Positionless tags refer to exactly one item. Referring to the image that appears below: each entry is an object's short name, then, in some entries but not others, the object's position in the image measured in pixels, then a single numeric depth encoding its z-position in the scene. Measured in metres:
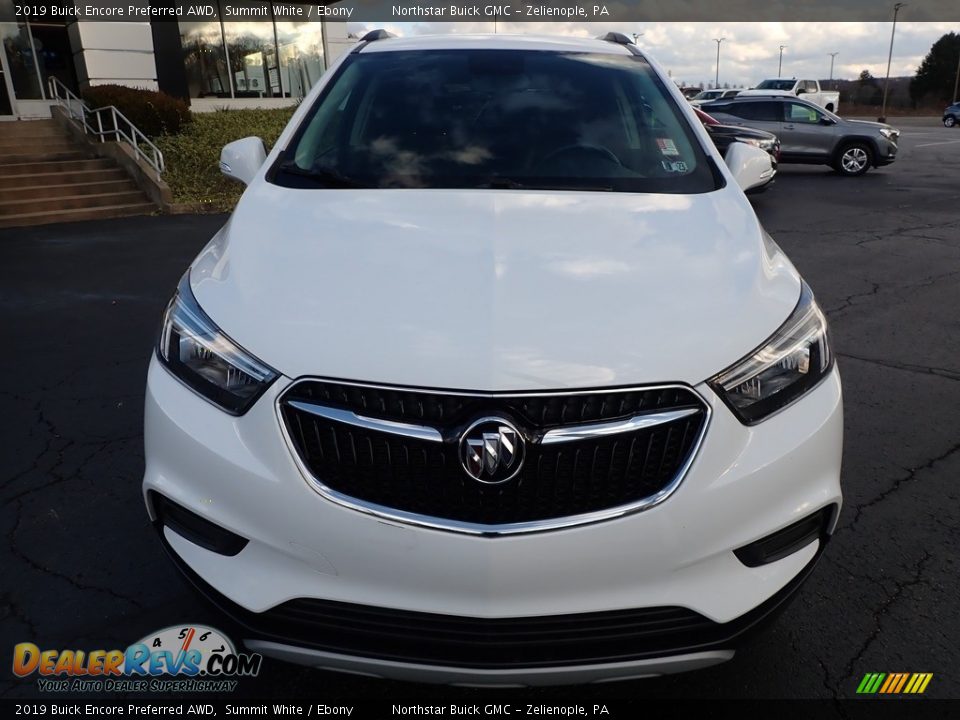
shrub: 13.98
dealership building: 17.30
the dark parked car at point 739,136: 12.97
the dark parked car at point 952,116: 40.06
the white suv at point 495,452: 1.60
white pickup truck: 34.44
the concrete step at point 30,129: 13.76
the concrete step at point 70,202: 11.23
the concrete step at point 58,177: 11.95
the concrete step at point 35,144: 13.21
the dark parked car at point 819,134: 15.70
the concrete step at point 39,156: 12.61
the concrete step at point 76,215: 10.98
